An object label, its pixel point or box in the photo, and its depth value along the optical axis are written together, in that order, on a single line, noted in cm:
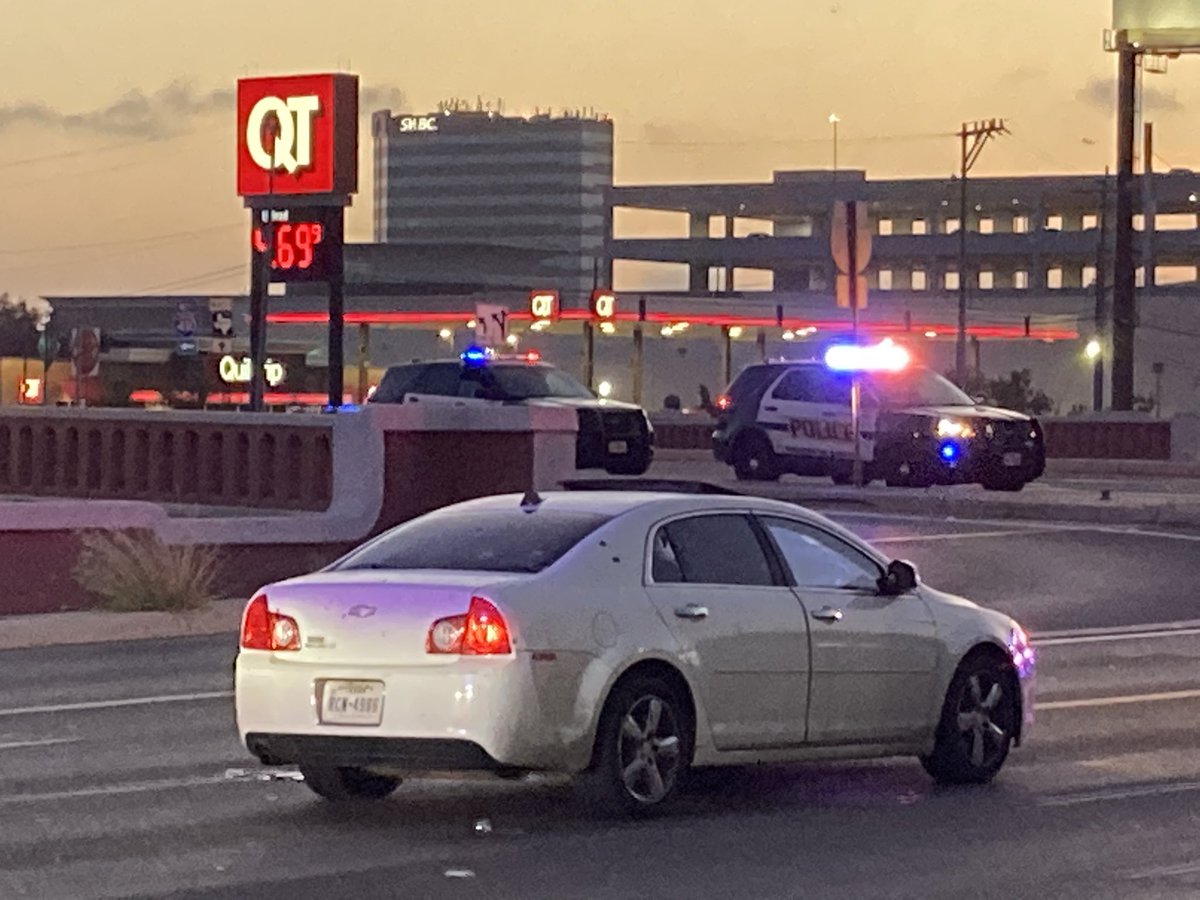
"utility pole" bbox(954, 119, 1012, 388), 7606
